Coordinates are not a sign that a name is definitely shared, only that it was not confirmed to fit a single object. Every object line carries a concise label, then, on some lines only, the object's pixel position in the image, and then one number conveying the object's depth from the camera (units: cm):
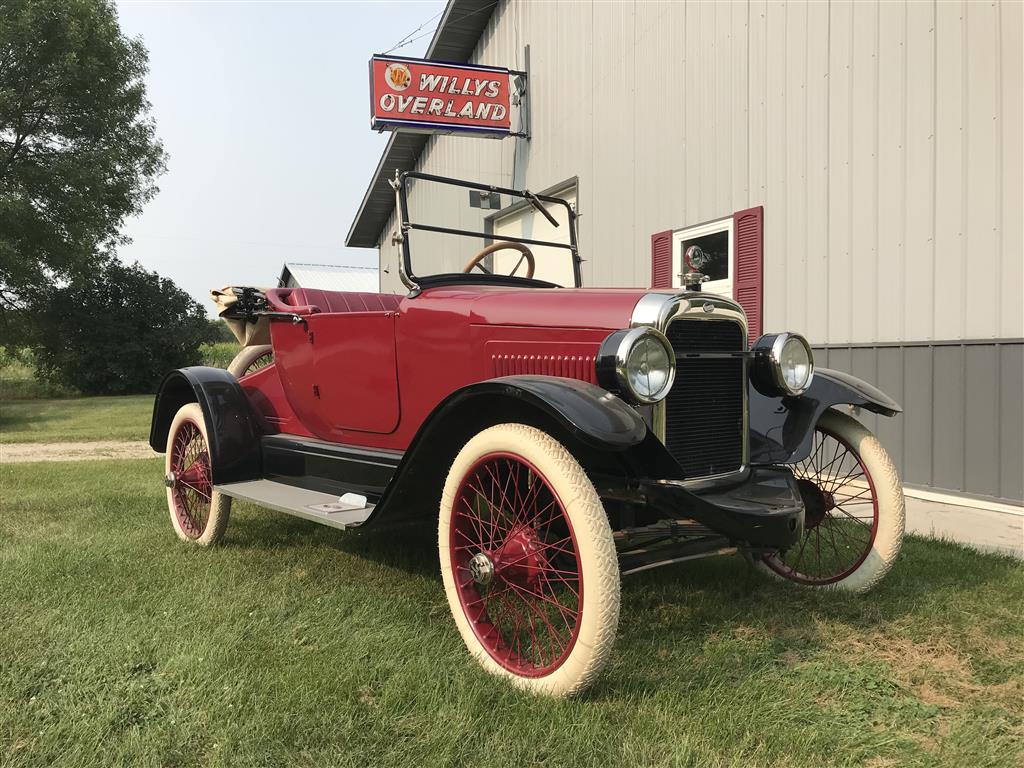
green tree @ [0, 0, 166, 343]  1614
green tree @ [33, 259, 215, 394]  2145
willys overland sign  940
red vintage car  232
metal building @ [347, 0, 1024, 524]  480
